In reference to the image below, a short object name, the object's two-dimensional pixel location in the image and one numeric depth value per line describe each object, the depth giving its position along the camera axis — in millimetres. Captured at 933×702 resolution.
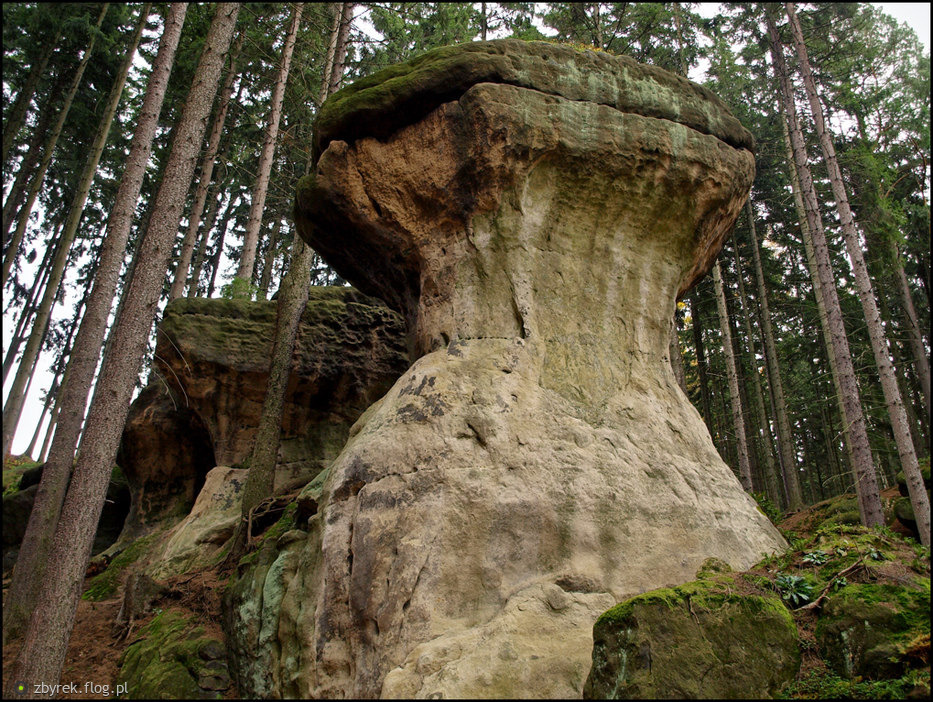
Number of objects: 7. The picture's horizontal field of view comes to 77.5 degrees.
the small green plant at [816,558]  6024
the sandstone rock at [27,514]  13148
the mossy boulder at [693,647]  4207
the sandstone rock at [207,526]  9180
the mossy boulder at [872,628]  4492
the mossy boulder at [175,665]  6215
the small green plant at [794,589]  5469
